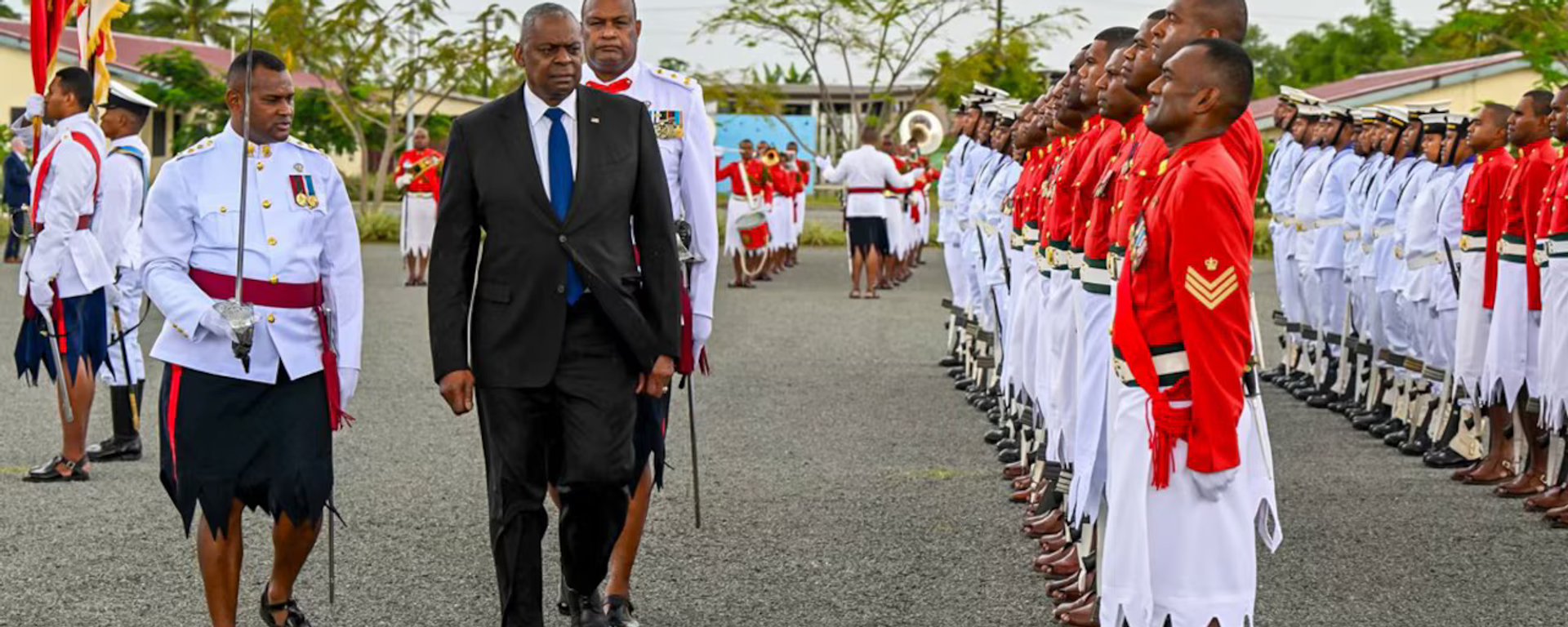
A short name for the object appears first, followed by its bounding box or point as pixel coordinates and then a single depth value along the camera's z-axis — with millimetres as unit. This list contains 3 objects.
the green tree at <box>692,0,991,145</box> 42250
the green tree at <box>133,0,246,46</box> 72000
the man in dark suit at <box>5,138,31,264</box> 26812
